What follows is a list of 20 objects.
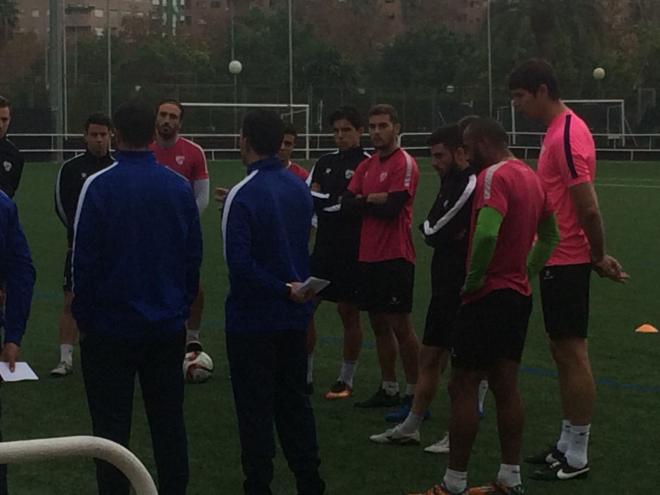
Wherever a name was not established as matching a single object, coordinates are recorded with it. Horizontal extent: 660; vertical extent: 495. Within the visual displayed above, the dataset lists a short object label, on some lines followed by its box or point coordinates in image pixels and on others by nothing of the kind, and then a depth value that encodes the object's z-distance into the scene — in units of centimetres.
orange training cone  1750
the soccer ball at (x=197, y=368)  1397
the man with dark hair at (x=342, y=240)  1332
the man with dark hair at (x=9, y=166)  1355
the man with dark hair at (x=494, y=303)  926
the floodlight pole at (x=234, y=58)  7276
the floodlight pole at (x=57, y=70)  6201
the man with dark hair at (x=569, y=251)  1000
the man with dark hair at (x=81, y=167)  1374
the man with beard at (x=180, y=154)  1421
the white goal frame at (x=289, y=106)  6864
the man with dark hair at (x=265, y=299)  923
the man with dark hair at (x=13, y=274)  809
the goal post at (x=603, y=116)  7227
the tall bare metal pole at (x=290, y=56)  6700
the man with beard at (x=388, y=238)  1239
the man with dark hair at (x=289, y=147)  1368
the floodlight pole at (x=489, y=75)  7272
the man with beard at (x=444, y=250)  1096
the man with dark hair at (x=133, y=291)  830
